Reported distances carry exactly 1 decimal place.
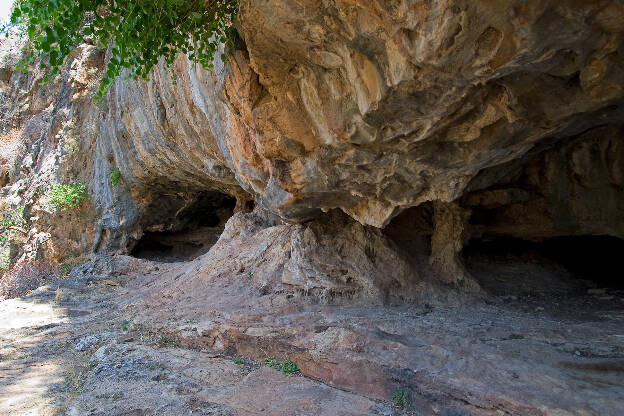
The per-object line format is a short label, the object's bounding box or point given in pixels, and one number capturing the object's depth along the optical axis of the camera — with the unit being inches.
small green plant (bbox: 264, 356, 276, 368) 156.9
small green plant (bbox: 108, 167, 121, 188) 418.9
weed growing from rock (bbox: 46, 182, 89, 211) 441.4
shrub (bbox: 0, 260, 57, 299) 422.9
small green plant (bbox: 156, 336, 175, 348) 187.3
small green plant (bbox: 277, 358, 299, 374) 150.6
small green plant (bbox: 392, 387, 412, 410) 119.4
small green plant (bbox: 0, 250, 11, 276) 478.3
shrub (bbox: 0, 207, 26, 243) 474.3
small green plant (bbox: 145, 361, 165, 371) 162.1
